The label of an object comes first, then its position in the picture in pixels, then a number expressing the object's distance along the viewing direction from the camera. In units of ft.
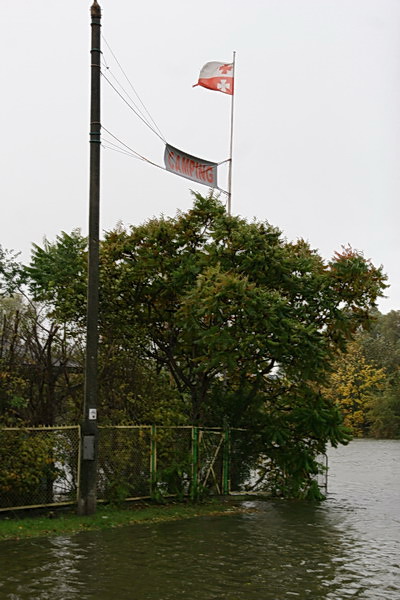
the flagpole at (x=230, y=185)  79.38
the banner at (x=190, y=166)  66.85
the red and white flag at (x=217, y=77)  82.58
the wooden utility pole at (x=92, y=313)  47.98
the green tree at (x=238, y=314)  55.26
